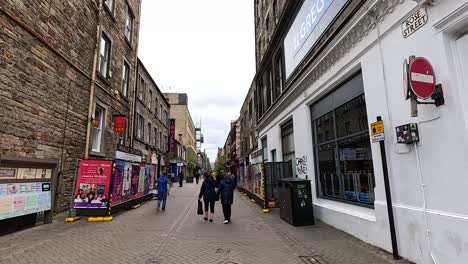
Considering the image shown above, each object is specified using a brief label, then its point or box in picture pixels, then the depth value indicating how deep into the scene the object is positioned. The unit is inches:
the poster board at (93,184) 398.3
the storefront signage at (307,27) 346.0
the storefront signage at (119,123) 593.0
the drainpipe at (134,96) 770.8
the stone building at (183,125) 2257.6
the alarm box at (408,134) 200.9
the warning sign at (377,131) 231.2
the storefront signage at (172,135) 1437.0
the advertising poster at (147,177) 616.7
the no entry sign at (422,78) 183.2
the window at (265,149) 794.3
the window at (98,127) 540.1
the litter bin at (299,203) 343.0
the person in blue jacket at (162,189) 485.7
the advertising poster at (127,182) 477.1
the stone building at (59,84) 311.3
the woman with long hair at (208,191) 407.8
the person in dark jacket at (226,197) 384.5
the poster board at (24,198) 279.1
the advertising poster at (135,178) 522.3
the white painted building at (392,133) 174.1
